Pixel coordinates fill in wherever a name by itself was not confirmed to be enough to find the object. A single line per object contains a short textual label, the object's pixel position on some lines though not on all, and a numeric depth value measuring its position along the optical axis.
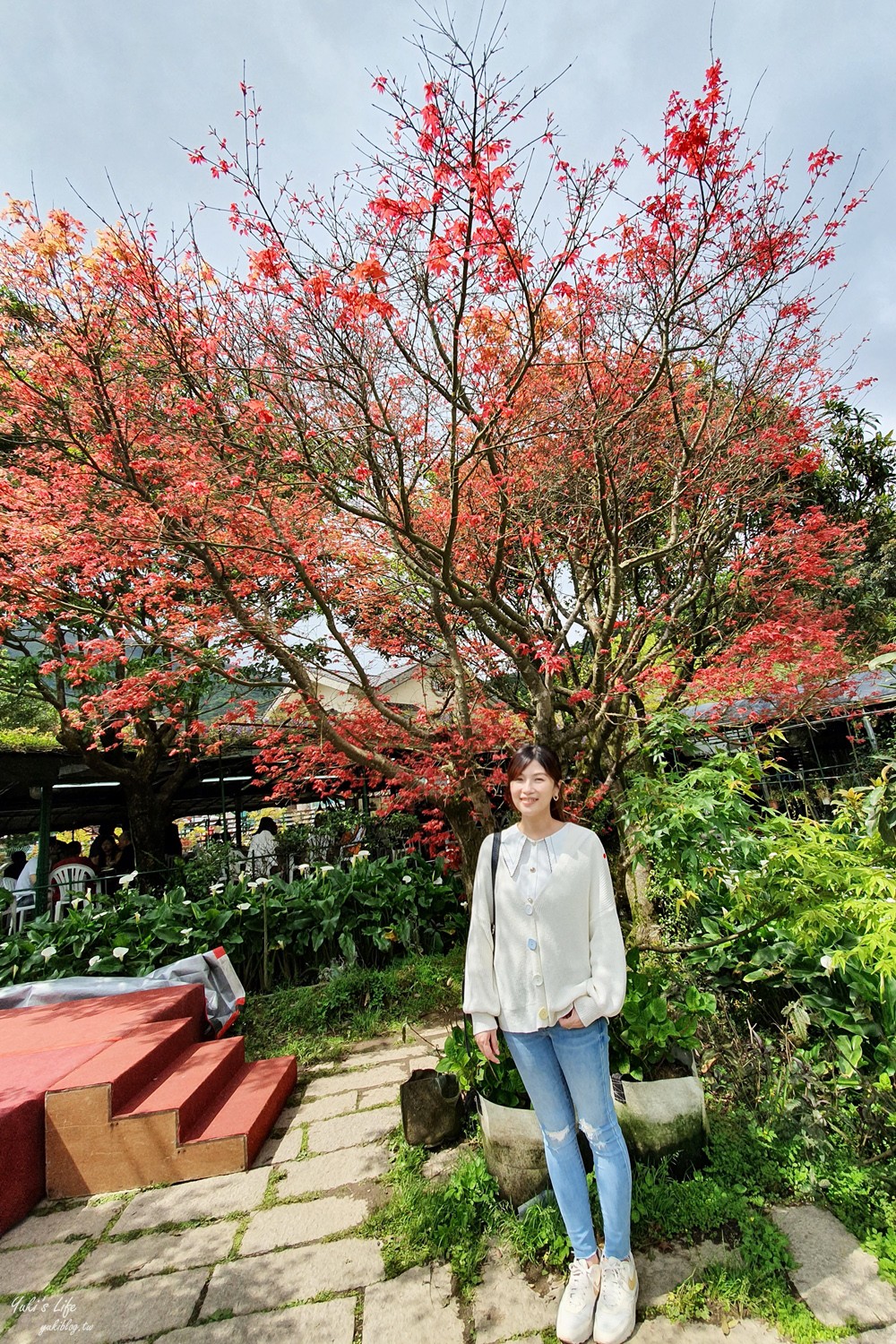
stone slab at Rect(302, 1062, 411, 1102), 3.95
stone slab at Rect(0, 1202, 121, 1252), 2.73
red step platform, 3.02
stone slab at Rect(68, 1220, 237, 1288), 2.46
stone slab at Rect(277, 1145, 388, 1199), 2.92
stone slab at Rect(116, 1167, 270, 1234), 2.78
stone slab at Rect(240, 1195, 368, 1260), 2.55
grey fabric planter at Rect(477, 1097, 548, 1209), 2.47
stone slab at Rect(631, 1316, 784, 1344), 1.86
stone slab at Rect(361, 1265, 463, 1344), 2.01
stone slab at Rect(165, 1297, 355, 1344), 2.05
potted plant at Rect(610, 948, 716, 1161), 2.56
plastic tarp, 4.60
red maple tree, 3.90
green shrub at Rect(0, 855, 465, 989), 5.21
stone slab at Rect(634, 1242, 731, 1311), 2.04
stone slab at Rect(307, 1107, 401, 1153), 3.30
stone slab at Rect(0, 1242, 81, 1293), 2.45
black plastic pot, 3.04
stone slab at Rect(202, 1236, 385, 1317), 2.24
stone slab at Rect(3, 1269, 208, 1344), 2.16
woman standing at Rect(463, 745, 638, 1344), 1.98
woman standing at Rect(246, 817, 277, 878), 7.98
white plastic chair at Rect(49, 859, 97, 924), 8.16
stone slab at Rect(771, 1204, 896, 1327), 1.90
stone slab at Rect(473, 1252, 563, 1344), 1.99
